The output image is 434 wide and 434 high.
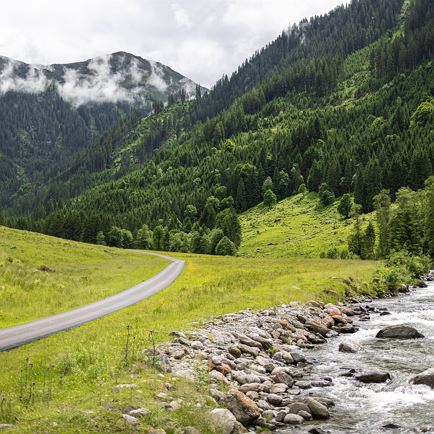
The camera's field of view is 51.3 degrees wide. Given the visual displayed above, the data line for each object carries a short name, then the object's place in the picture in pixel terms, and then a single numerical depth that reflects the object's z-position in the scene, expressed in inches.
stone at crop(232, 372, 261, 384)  770.8
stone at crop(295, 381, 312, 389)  792.8
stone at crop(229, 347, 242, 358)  908.6
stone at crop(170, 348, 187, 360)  795.6
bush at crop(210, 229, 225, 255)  5792.3
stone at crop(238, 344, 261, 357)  941.8
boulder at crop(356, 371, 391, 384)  805.9
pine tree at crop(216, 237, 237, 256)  5383.9
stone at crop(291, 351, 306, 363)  960.3
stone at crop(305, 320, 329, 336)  1234.0
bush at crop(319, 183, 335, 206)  6624.0
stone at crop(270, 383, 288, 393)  760.3
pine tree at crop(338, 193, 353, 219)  5841.5
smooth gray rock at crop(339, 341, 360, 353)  1021.2
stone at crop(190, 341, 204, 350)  875.6
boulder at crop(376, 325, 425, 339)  1139.3
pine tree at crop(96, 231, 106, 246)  6594.5
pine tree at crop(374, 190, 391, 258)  3828.0
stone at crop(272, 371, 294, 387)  805.7
